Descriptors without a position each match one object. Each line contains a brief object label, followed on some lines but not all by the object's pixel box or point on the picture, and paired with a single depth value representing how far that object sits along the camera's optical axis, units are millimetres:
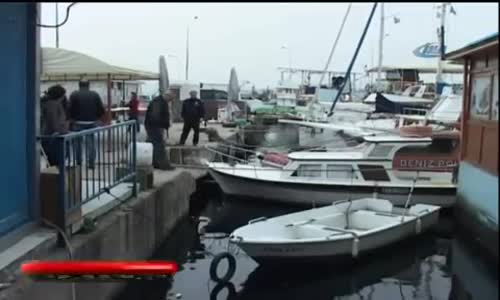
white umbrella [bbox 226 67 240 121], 26708
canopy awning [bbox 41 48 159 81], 12570
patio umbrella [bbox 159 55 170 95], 19575
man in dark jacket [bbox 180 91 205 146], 17495
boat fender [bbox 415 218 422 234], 11781
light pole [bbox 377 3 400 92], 30398
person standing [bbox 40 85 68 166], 8828
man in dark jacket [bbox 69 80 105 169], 10273
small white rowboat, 9539
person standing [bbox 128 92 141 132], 19495
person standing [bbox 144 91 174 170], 12716
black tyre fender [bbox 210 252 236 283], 9070
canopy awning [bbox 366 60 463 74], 34091
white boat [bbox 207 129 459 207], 14555
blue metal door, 5559
